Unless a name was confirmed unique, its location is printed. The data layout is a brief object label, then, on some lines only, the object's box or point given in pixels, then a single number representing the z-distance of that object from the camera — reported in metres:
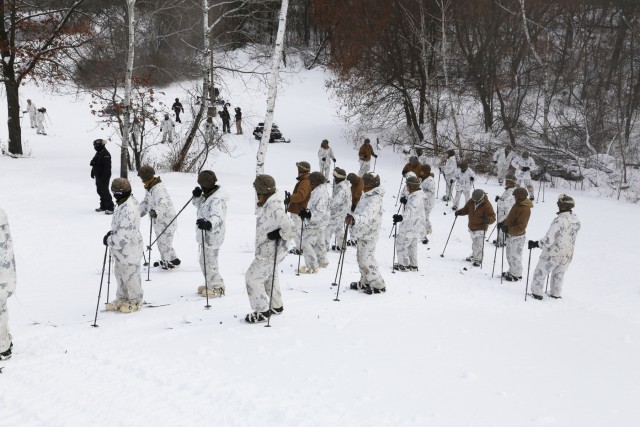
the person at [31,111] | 24.53
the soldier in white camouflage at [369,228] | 7.52
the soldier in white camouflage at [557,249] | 8.68
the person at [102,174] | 11.91
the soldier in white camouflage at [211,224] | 6.96
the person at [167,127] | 24.22
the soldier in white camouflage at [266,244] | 5.95
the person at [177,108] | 28.03
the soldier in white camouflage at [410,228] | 9.59
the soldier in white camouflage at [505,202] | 12.13
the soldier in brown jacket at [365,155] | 18.27
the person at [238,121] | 25.53
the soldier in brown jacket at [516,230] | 9.95
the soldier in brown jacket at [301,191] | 8.94
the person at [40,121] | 23.66
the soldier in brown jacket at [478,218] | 10.78
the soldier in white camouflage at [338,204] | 9.95
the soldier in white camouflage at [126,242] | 6.53
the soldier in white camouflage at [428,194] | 13.05
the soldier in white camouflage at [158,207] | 8.02
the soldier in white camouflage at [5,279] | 5.06
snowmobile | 25.97
